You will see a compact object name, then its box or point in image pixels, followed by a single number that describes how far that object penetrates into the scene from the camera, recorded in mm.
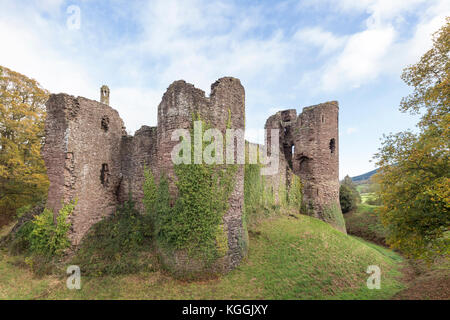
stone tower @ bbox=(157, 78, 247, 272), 9164
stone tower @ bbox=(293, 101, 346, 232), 16422
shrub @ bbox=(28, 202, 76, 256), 9508
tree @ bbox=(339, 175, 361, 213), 24500
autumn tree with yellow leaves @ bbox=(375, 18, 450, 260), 6852
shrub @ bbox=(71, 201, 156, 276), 8922
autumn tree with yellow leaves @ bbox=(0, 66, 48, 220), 14469
